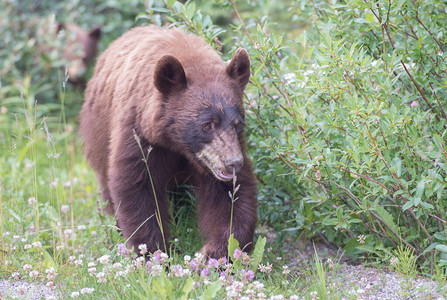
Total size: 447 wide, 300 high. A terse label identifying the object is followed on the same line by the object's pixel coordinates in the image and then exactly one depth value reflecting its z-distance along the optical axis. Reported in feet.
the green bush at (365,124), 22.77
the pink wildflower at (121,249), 23.44
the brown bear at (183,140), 25.32
